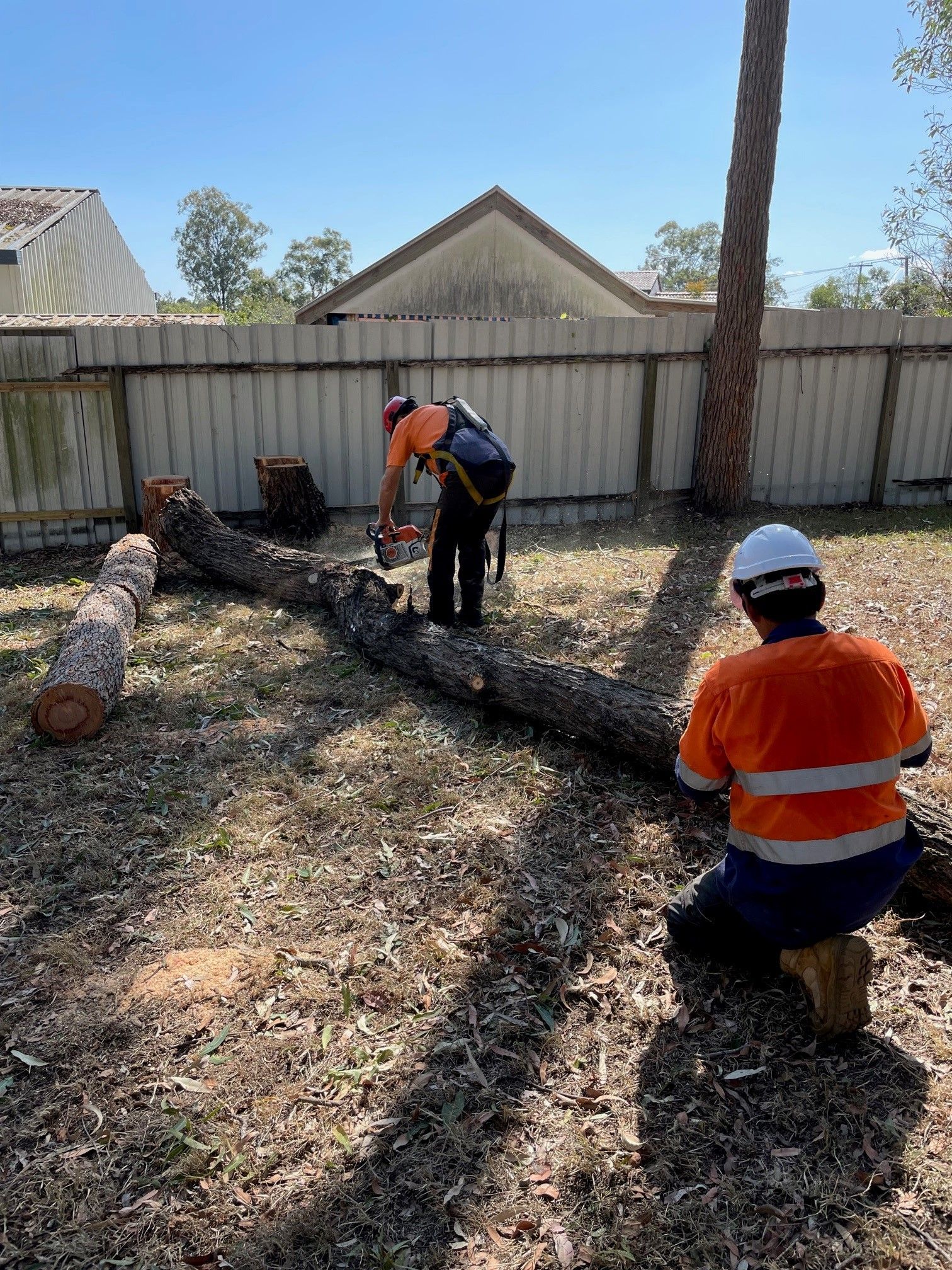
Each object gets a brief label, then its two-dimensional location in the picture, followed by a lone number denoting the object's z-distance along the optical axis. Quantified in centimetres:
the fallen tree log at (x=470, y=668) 409
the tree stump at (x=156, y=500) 814
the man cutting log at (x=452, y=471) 568
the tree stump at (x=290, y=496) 873
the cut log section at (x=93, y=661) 471
